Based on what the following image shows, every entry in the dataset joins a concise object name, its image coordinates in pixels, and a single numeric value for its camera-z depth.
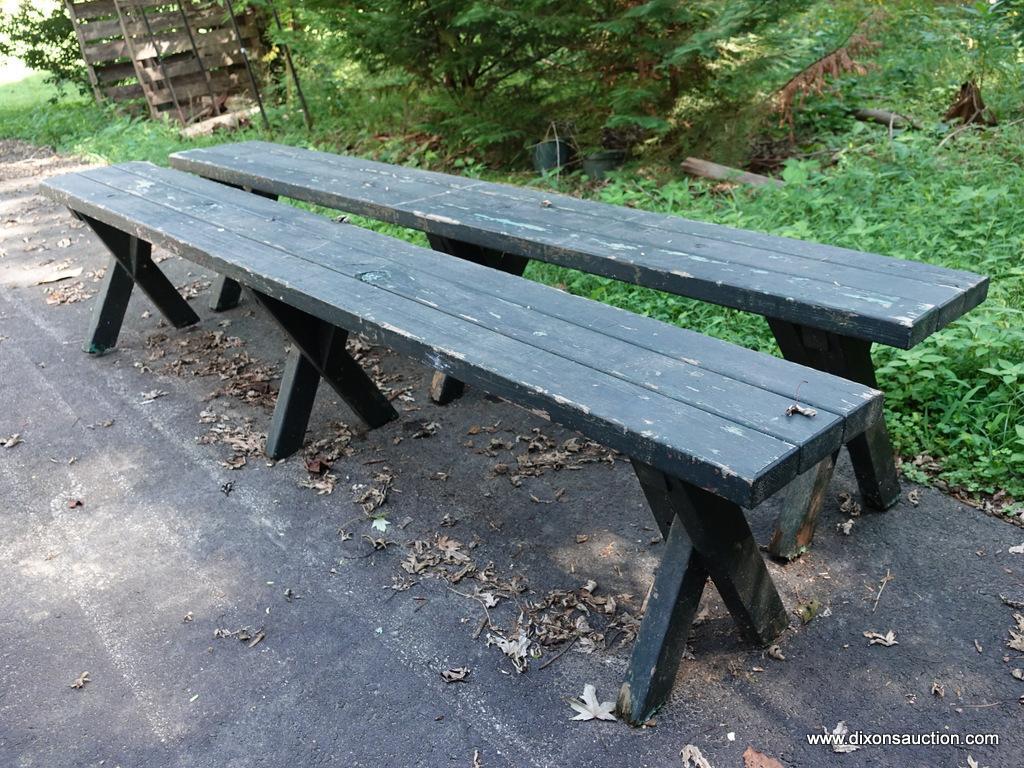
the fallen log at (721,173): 5.53
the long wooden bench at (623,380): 1.82
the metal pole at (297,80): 8.99
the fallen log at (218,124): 9.73
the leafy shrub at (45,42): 11.70
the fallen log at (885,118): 6.04
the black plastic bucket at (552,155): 6.57
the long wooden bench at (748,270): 2.33
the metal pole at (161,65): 10.48
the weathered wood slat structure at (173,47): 10.55
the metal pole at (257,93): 9.07
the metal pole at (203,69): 10.21
